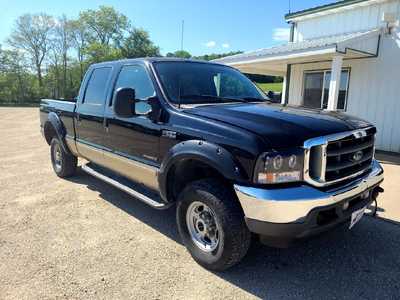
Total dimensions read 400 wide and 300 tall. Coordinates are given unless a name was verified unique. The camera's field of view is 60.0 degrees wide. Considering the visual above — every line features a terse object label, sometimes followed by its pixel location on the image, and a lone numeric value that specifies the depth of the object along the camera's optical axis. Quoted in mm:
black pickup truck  2783
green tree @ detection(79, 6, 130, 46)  64125
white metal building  9695
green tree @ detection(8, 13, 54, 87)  52938
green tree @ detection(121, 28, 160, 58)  67250
